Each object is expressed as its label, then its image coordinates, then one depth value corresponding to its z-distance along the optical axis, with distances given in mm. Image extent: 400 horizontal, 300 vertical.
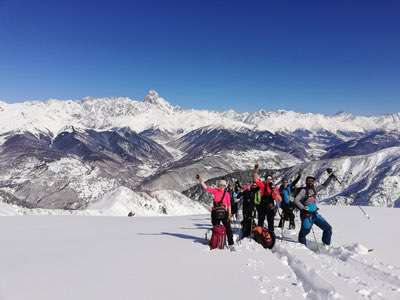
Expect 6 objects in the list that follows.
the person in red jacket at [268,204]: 17938
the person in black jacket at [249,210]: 18375
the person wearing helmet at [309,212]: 16203
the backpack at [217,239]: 15195
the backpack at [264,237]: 15950
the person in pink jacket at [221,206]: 15508
